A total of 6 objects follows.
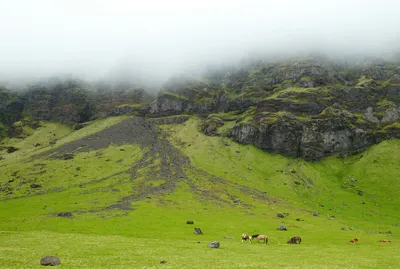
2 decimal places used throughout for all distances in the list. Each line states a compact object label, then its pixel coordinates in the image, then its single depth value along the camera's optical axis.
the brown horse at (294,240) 64.62
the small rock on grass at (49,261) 34.22
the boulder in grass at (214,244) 52.14
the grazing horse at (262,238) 63.02
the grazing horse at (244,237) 65.19
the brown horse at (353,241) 68.07
